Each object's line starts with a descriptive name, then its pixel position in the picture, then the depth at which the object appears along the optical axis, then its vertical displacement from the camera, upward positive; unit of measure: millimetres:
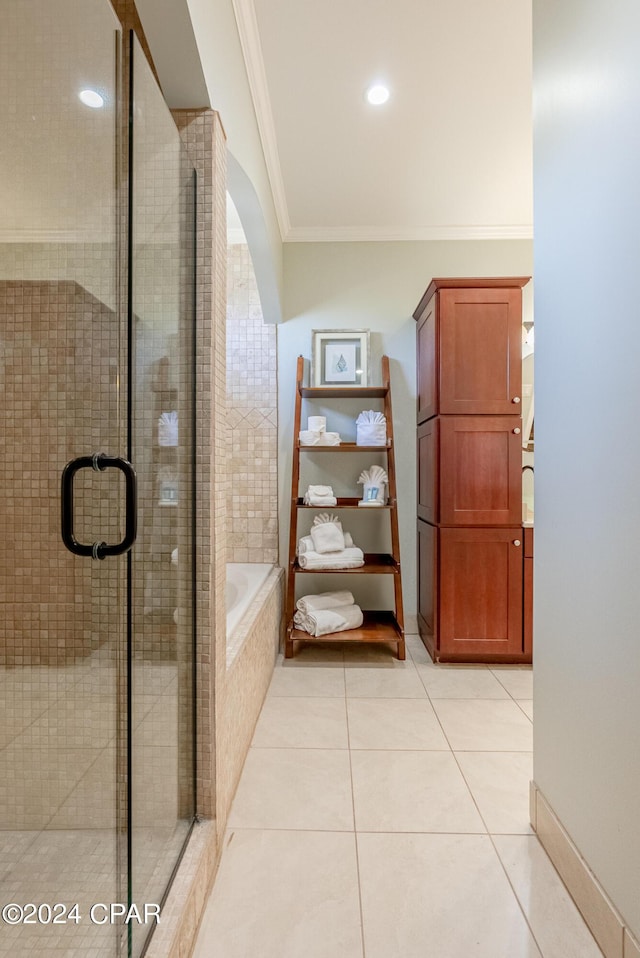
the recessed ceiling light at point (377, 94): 2053 +1605
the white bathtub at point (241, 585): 2141 -586
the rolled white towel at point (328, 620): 2764 -798
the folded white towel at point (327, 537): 2873 -341
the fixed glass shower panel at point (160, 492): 1055 -35
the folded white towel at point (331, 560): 2822 -464
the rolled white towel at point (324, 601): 2836 -712
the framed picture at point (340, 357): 3174 +775
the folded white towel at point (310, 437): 2975 +245
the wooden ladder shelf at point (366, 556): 2771 -465
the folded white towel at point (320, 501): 2932 -134
